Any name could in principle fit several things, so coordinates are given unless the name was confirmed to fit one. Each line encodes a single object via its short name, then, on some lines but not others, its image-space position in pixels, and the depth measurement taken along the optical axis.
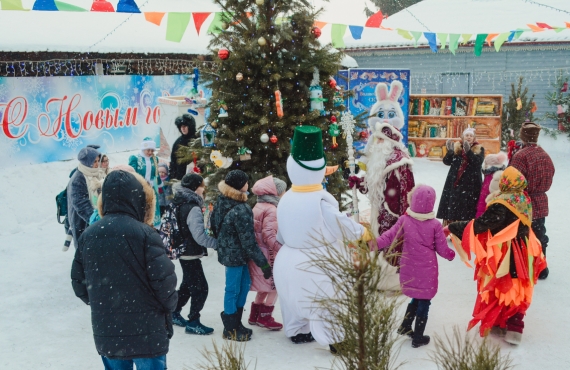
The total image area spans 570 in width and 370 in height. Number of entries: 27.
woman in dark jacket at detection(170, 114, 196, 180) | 7.85
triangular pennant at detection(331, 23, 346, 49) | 12.89
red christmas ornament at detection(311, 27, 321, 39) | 6.40
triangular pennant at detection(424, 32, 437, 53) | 13.99
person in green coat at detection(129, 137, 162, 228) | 6.73
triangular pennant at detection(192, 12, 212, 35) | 9.33
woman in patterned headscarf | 4.67
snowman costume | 4.46
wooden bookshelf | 14.94
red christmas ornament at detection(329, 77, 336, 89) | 6.56
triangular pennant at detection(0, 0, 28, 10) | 7.13
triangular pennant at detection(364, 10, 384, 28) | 11.99
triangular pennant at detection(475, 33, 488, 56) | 13.95
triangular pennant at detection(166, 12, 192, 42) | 9.31
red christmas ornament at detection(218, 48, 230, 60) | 6.09
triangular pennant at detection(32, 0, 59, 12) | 7.08
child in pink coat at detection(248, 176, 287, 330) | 5.09
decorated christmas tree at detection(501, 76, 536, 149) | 15.42
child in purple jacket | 4.71
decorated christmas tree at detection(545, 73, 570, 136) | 17.02
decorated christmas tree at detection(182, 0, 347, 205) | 6.18
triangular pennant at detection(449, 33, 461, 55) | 14.31
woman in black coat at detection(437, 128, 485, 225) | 7.39
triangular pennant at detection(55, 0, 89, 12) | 7.46
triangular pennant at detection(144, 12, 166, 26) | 9.18
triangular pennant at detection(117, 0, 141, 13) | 7.53
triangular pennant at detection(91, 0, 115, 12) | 7.60
